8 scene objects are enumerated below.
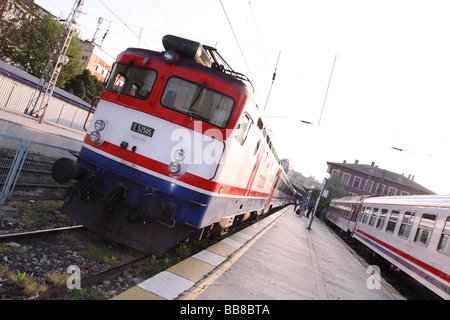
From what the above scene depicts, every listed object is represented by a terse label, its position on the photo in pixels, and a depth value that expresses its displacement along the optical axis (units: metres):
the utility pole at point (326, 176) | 18.20
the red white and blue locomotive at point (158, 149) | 5.01
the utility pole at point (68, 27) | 18.36
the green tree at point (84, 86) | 40.75
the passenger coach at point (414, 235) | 7.62
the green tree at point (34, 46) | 32.33
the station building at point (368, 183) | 61.75
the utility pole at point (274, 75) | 13.49
